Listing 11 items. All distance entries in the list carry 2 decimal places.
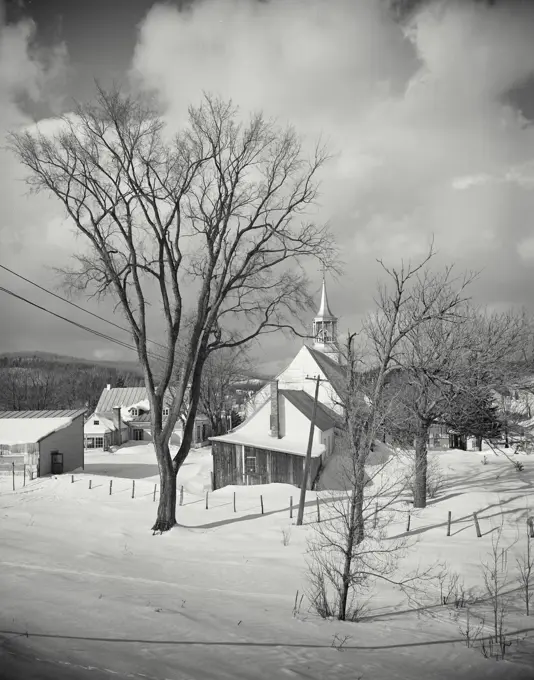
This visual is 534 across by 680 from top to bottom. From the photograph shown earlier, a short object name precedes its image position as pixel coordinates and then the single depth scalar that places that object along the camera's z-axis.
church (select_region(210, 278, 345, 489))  30.38
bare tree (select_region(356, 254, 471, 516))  13.07
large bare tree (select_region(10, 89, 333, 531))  15.20
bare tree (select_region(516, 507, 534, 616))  10.80
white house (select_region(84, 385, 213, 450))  58.81
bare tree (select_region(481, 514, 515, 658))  7.78
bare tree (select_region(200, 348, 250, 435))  55.59
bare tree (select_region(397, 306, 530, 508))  19.72
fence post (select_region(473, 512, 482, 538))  16.34
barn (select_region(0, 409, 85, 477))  31.94
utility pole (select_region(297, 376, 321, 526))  18.04
